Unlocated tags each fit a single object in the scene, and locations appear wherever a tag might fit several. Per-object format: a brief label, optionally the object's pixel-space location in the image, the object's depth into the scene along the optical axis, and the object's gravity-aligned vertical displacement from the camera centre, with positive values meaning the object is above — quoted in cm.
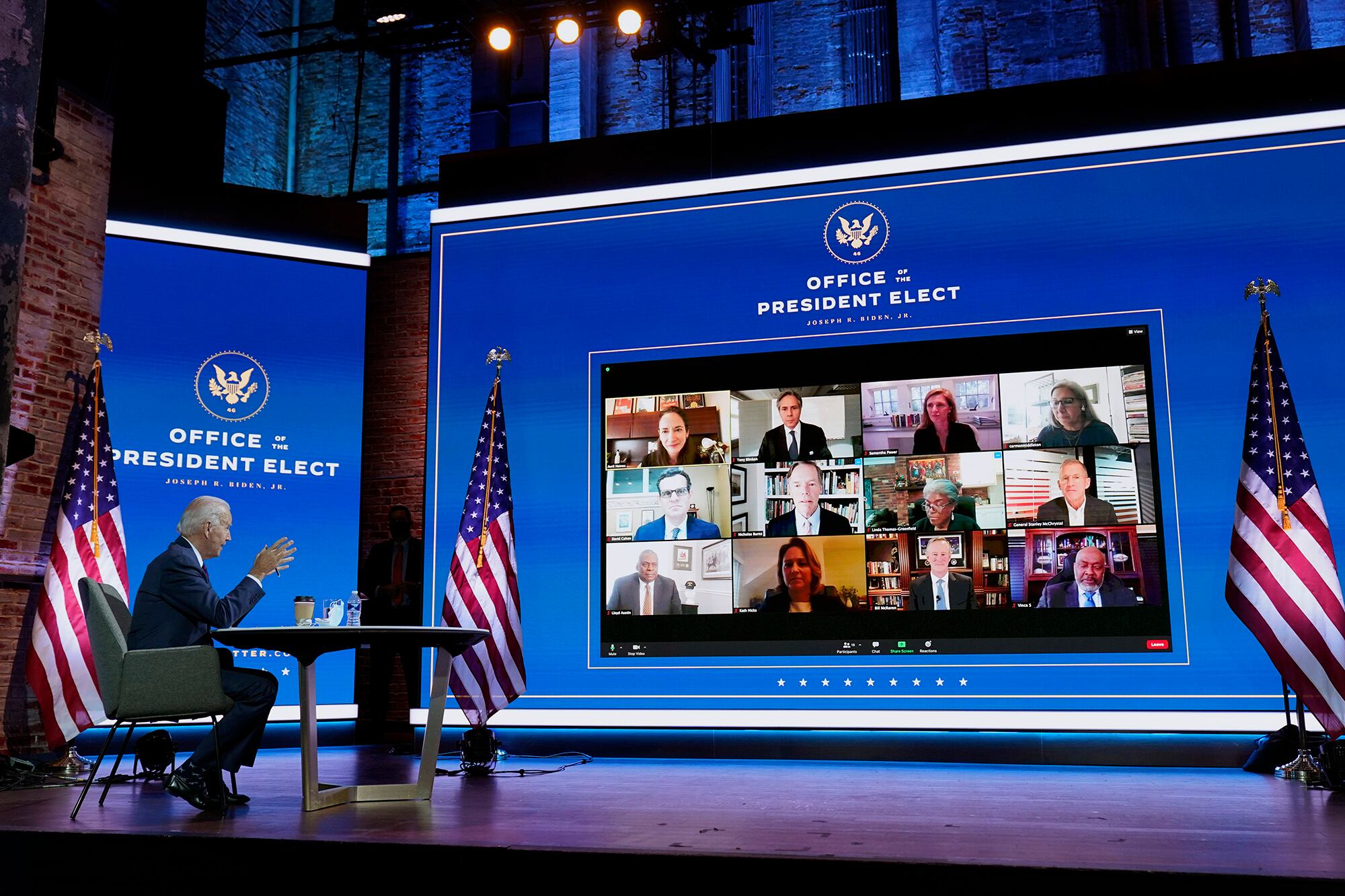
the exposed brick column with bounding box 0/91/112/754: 702 +165
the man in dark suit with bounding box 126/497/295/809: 448 -7
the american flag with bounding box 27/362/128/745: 631 +18
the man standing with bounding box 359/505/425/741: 811 +8
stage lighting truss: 922 +456
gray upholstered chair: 431 -26
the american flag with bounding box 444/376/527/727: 657 +4
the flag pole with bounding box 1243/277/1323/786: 522 -76
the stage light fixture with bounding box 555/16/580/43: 815 +395
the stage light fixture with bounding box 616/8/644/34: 793 +388
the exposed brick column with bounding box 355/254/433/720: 963 +175
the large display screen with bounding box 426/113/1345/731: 638 +98
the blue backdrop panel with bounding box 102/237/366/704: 754 +130
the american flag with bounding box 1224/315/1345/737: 525 +13
